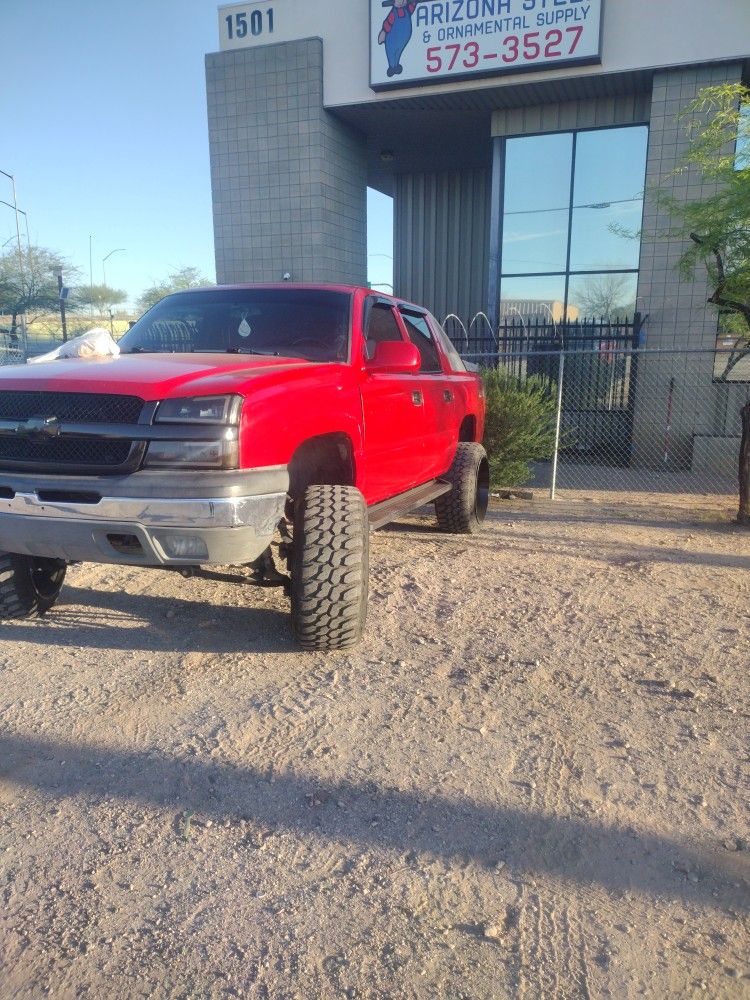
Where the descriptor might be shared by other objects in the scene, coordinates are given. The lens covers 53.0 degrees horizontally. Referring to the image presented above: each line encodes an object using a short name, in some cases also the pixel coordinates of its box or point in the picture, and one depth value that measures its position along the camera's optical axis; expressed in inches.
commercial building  446.6
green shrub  344.2
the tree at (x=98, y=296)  1964.6
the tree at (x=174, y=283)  2272.4
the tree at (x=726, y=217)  275.7
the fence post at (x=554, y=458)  335.2
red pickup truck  128.7
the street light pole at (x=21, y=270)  1286.0
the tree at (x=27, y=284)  1371.8
